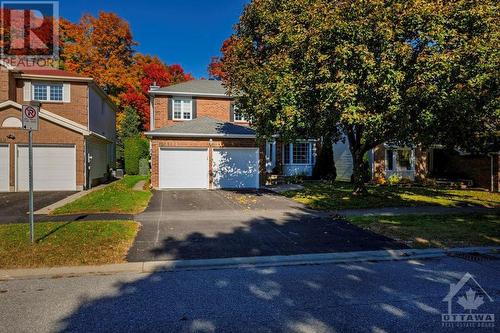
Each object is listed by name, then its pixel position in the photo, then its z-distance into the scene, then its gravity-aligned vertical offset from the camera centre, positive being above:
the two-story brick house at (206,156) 19.80 +0.55
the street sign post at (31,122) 7.31 +0.95
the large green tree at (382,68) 11.07 +3.28
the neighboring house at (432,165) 22.81 -0.02
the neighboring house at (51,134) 18.83 +1.84
